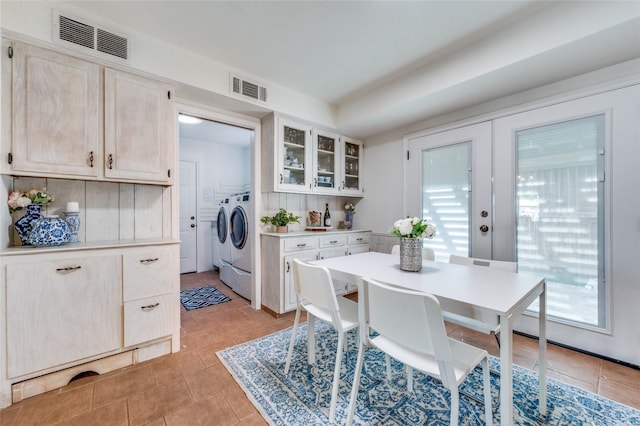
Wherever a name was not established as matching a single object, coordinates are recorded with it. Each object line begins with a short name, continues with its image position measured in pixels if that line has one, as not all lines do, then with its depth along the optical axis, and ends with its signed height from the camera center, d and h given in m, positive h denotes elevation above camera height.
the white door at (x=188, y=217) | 4.53 -0.11
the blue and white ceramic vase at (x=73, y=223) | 1.82 -0.09
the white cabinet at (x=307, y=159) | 2.84 +0.67
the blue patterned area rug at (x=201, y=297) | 3.08 -1.14
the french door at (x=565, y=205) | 1.87 +0.06
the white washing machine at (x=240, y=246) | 3.13 -0.47
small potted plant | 2.94 -0.10
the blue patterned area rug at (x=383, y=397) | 1.37 -1.13
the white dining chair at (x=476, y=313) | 1.02 -0.43
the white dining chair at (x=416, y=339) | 0.96 -0.54
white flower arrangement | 1.60 -0.11
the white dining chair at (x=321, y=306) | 1.37 -0.60
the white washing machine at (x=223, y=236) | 3.80 -0.39
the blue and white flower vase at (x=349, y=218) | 3.82 -0.10
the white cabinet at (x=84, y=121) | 1.58 +0.65
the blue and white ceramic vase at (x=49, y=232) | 1.63 -0.14
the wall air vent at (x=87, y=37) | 1.65 +1.22
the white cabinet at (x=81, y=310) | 1.47 -0.67
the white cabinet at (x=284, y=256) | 2.69 -0.52
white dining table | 0.95 -0.38
